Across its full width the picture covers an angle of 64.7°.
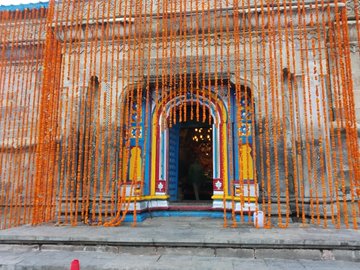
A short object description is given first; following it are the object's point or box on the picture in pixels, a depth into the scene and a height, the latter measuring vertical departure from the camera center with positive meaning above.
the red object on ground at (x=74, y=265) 2.93 -0.89
